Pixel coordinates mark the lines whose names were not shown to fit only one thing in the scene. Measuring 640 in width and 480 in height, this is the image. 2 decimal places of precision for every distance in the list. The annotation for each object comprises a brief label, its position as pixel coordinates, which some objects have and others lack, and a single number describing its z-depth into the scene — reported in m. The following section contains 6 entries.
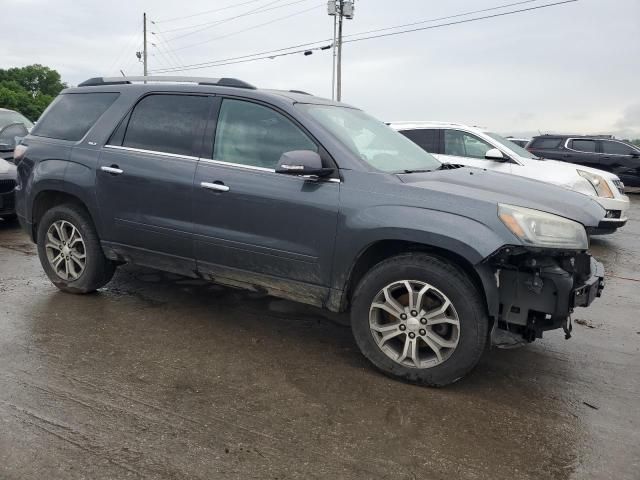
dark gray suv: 3.17
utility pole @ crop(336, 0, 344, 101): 28.81
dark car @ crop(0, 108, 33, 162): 8.33
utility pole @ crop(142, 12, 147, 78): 51.53
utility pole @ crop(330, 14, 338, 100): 29.08
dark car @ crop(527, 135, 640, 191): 14.48
